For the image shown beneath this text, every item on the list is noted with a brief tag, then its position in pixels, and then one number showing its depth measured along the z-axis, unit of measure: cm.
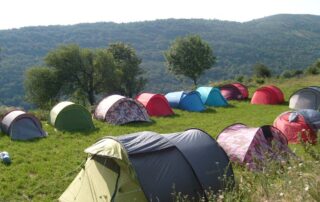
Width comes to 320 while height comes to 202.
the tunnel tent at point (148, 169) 531
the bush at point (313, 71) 2503
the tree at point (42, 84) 2525
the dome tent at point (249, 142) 730
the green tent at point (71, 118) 1097
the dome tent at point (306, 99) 1465
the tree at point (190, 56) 2795
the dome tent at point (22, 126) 989
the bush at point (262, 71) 2686
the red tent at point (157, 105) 1393
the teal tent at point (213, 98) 1663
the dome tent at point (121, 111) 1217
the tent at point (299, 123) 935
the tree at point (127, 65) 3267
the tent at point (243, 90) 1843
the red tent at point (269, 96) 1700
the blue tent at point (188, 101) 1528
